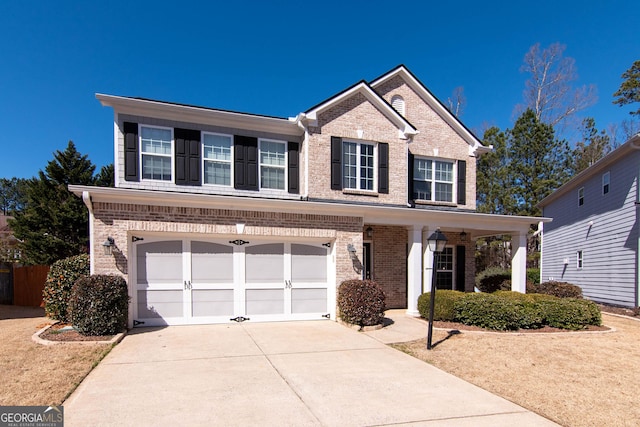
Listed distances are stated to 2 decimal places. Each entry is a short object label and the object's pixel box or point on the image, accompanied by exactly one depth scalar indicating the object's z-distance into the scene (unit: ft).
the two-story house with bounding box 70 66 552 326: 29.50
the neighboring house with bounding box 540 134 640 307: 44.52
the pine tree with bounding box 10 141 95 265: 55.62
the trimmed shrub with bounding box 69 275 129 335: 24.75
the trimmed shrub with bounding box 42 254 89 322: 29.25
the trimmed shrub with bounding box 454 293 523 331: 30.19
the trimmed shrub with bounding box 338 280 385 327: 30.25
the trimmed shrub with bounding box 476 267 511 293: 53.11
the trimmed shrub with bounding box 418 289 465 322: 32.48
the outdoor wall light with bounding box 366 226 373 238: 40.61
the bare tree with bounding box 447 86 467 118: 96.63
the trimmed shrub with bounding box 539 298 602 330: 31.14
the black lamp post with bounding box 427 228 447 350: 24.41
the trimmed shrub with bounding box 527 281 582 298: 44.88
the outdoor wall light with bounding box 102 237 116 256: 27.42
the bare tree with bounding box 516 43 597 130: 93.50
